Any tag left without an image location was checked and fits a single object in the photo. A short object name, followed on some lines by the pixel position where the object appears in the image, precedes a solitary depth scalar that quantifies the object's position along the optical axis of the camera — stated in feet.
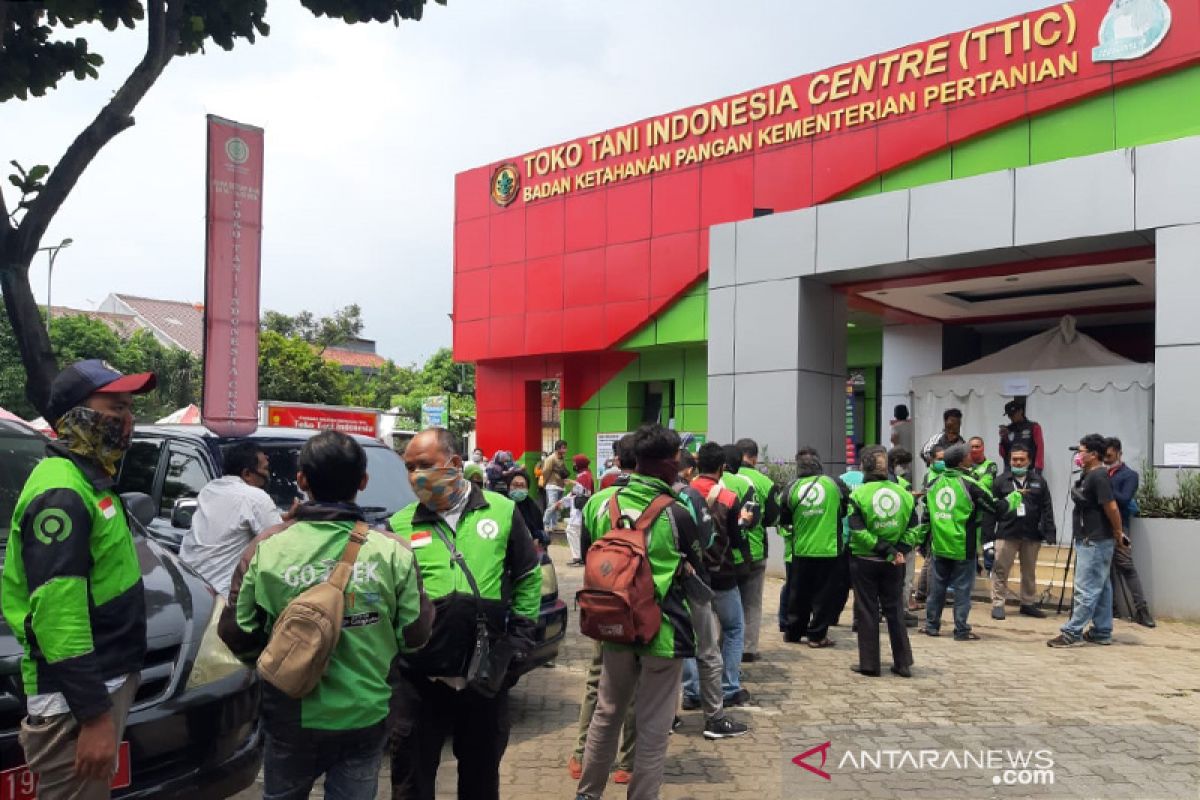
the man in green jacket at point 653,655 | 13.35
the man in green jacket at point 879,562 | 22.91
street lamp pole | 83.34
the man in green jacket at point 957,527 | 27.07
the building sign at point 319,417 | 69.72
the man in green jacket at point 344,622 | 9.07
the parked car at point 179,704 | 10.34
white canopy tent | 41.01
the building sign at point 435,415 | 89.15
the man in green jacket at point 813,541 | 25.88
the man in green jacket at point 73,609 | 8.61
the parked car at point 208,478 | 19.99
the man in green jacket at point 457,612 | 10.85
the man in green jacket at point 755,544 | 22.72
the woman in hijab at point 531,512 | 18.73
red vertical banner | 26.53
